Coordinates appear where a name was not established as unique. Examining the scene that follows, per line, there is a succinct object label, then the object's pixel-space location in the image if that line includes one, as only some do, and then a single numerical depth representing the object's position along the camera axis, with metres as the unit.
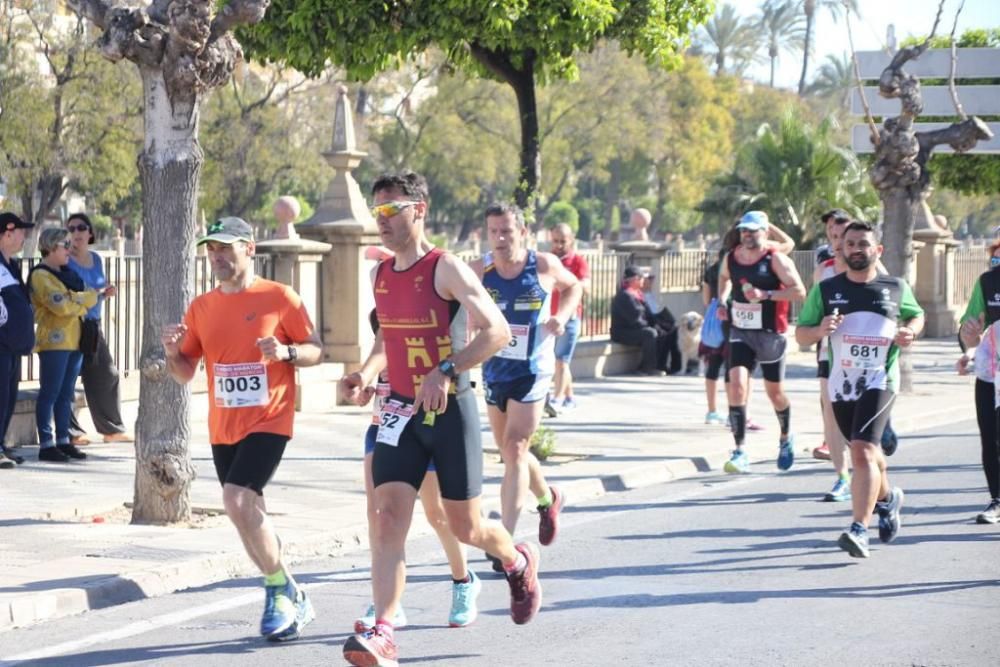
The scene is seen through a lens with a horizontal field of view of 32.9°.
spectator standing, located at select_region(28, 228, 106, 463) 12.65
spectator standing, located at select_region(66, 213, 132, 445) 13.03
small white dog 22.14
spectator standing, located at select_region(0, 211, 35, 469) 11.91
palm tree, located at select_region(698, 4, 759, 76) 83.81
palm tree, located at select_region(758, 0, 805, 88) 86.06
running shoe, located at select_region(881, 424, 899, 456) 12.62
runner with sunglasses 6.63
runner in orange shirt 7.16
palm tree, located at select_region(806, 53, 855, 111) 92.75
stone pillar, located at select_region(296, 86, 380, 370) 17.19
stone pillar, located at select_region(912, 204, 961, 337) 31.44
